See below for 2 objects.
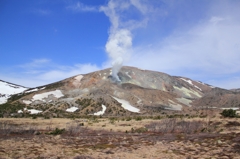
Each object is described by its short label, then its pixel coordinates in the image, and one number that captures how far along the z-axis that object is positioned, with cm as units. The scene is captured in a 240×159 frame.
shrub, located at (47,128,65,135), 2309
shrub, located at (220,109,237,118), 3309
